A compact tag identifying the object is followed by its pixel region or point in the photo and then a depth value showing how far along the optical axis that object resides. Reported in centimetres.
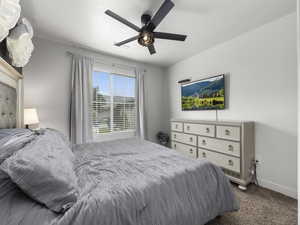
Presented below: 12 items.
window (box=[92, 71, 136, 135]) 317
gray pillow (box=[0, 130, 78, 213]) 73
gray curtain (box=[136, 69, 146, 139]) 354
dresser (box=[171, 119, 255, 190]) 212
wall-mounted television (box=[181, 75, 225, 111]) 269
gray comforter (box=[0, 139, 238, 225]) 73
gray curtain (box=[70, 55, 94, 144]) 271
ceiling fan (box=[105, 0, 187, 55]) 166
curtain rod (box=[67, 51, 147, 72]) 276
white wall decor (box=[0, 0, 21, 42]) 98
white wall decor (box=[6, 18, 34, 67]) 145
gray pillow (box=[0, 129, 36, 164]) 89
